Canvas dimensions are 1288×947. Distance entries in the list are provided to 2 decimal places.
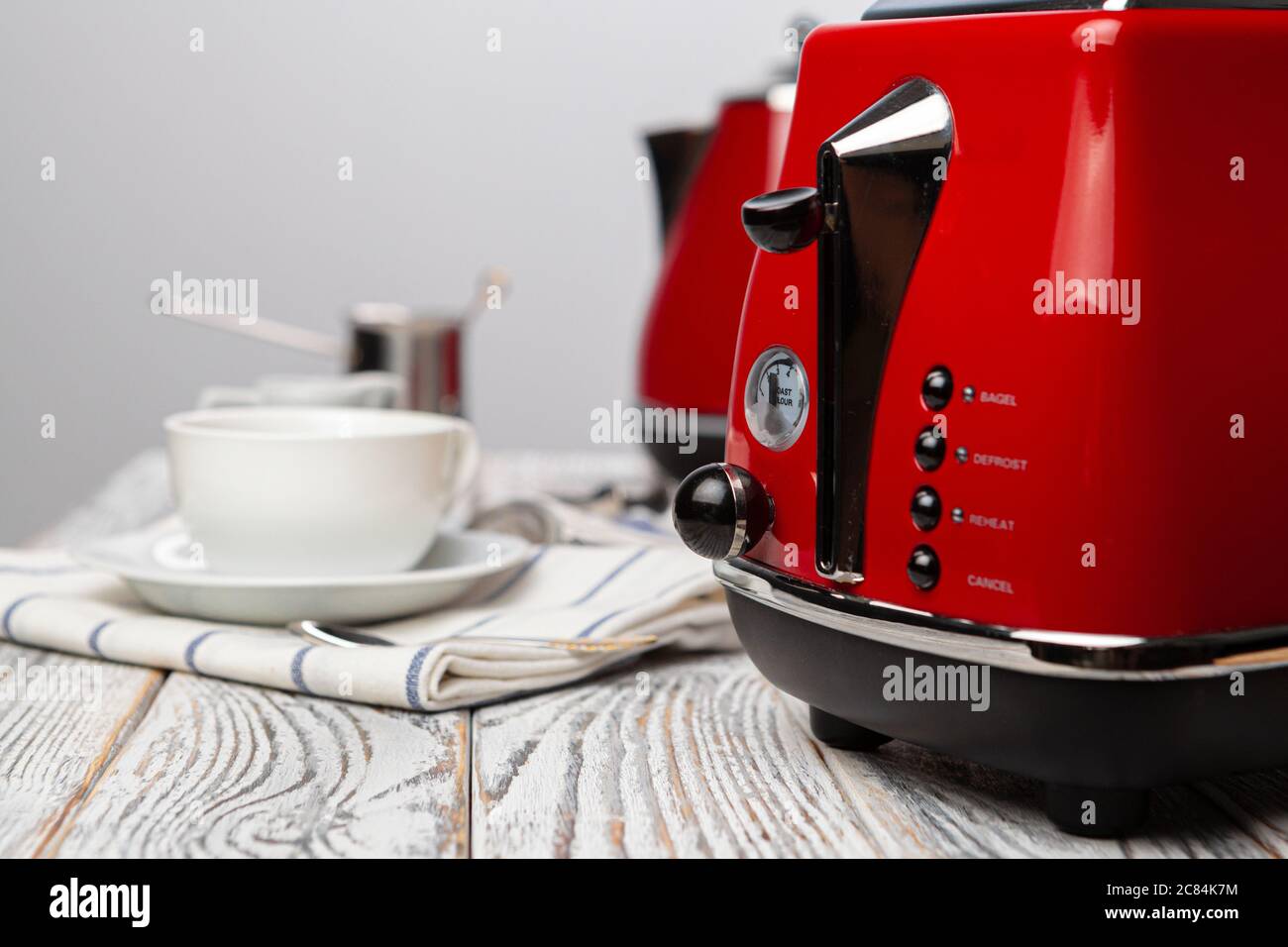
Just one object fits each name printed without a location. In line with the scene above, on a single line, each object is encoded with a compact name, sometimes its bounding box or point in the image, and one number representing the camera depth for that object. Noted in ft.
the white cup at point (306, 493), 2.05
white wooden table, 1.34
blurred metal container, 3.69
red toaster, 1.24
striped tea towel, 1.80
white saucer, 2.02
